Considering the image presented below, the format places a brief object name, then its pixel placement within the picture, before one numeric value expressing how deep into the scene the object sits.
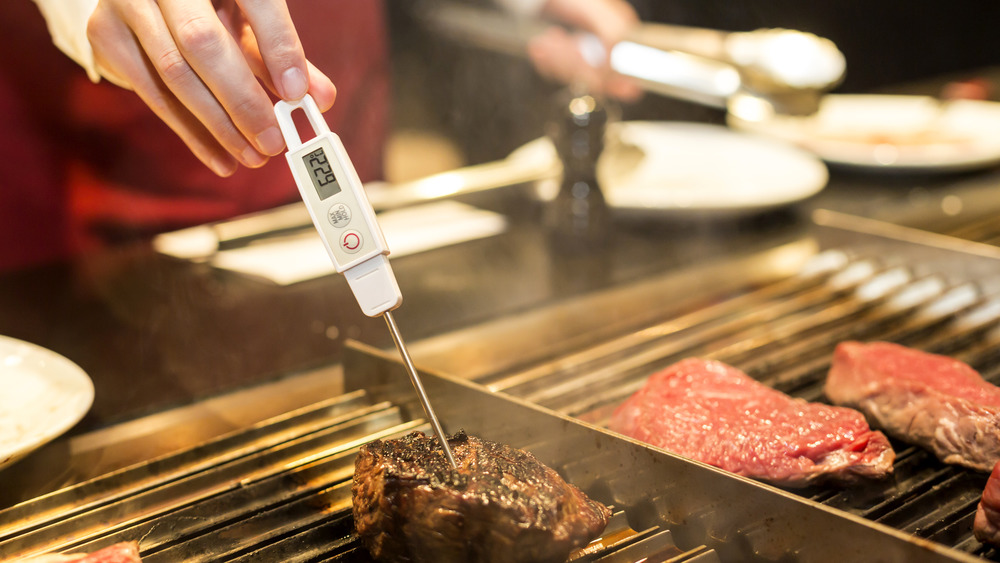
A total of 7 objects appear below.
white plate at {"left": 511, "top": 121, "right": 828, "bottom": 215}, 1.37
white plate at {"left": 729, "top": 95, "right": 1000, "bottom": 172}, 1.63
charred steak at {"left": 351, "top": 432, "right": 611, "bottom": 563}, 0.92
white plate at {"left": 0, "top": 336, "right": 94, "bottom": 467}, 1.01
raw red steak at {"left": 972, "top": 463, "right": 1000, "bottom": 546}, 0.93
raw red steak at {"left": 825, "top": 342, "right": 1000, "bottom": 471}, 1.01
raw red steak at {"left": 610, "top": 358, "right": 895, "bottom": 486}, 0.99
